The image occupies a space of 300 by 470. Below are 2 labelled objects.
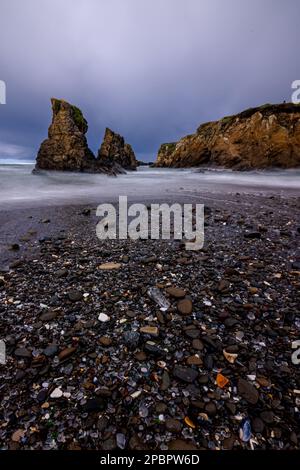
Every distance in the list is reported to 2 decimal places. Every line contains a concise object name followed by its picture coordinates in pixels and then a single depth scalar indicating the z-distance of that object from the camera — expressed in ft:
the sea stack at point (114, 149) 156.52
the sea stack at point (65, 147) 97.43
